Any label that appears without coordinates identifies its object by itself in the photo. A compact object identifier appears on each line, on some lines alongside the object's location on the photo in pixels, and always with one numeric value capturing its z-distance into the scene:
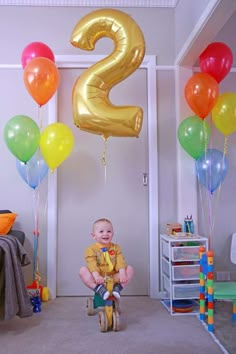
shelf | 2.52
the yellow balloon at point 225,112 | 2.53
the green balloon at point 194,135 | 2.58
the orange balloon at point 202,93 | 2.48
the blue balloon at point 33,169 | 2.67
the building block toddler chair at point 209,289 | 2.21
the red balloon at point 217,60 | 2.57
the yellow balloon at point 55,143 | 2.54
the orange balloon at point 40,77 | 2.43
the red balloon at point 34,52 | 2.60
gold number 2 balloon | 2.31
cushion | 2.46
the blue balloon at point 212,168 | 2.61
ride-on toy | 2.15
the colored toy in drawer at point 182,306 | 2.51
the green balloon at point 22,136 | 2.46
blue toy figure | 2.53
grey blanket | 2.10
